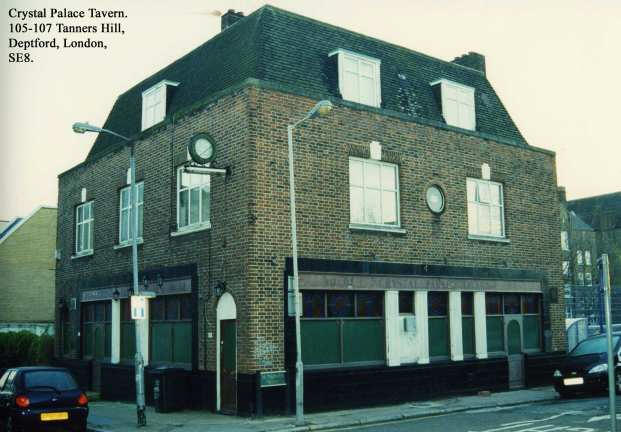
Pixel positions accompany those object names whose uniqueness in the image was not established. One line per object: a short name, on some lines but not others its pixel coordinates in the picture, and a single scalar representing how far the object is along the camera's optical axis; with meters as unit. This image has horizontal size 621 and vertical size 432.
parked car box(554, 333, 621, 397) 17.97
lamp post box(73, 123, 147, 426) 15.17
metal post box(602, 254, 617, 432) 8.90
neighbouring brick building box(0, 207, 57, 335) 40.09
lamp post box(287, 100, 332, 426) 14.56
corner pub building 16.62
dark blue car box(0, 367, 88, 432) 13.16
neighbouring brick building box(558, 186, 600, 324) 33.00
